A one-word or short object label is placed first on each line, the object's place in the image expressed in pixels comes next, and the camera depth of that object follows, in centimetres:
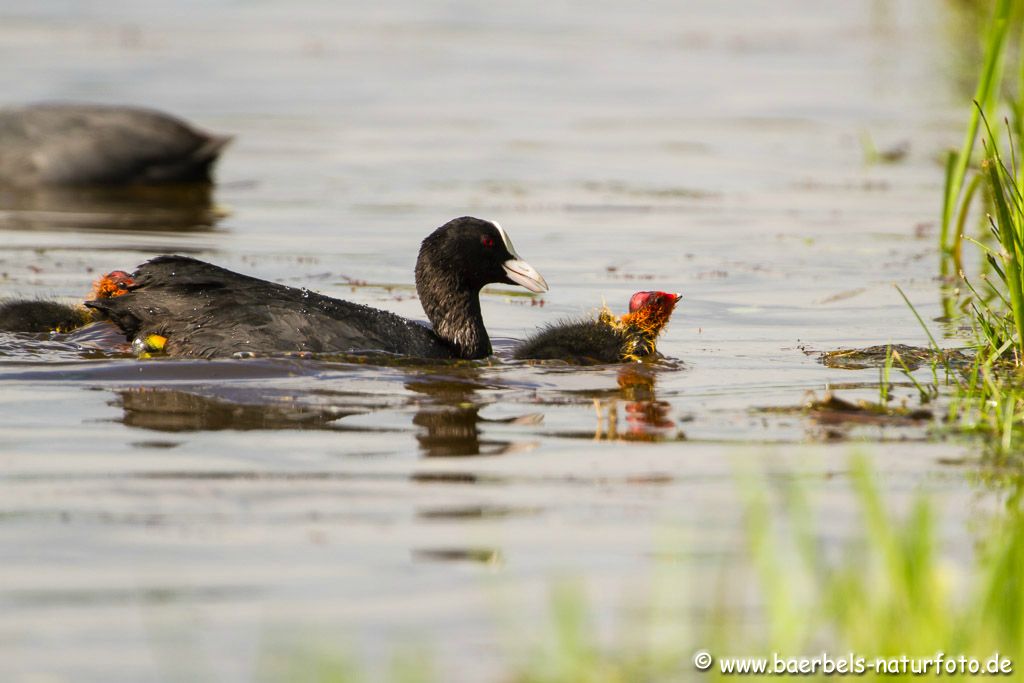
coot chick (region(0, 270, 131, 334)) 1605
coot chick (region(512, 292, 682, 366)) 1564
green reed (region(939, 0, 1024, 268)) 1512
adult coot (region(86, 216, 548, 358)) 1457
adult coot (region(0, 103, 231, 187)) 2670
